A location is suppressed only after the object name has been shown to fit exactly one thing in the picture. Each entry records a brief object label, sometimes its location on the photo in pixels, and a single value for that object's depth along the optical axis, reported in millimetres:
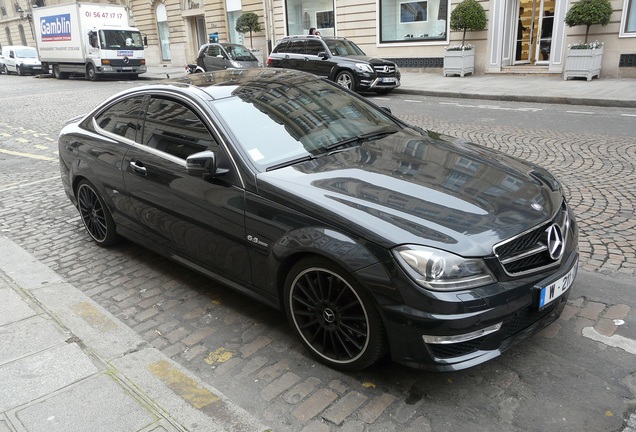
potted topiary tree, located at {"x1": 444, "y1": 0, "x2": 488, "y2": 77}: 18250
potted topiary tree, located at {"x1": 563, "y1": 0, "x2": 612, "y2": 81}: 15539
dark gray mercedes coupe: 2637
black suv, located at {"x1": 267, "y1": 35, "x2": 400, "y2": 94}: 15406
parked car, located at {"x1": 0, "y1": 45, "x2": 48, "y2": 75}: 33344
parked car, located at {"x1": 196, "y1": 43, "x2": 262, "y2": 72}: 20391
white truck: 25750
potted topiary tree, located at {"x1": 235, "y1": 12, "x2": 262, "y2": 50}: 27094
